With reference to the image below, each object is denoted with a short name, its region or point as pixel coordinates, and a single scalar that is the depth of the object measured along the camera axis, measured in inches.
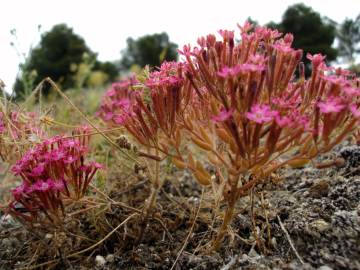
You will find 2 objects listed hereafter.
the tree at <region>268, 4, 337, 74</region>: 542.6
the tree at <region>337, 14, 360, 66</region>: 286.5
